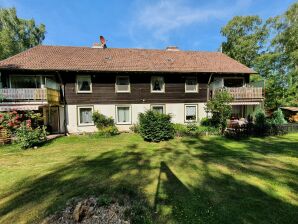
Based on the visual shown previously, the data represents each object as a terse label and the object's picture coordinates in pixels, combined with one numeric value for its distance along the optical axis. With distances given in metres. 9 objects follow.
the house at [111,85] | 17.19
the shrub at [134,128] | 18.37
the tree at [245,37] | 34.94
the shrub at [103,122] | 17.46
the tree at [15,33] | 32.28
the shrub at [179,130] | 16.55
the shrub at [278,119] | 20.22
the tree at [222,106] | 16.34
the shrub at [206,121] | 19.45
